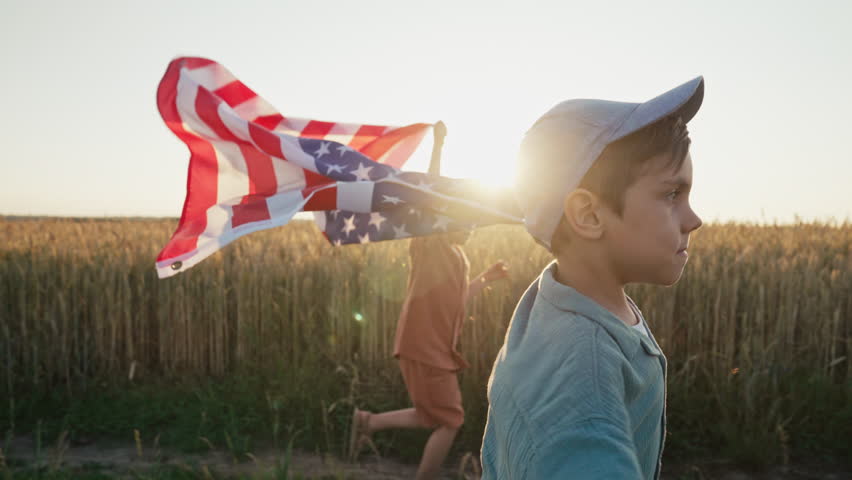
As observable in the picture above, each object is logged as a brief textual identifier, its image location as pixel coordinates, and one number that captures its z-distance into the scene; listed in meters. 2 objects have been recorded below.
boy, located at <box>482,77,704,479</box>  1.07
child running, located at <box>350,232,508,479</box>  3.51
